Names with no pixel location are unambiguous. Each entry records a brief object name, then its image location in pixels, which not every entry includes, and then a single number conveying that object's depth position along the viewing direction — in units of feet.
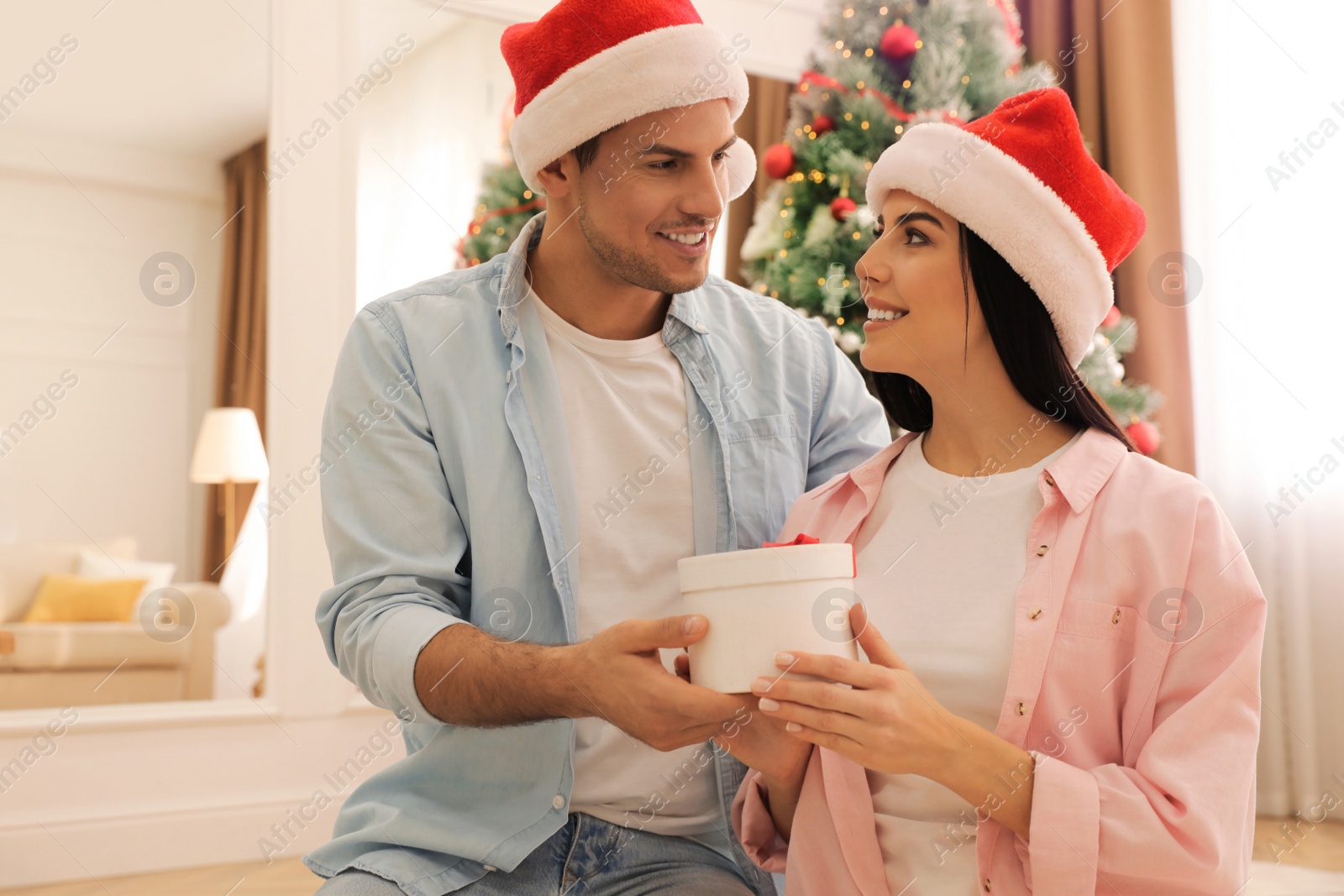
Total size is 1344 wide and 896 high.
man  4.50
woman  3.39
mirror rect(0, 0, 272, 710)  10.35
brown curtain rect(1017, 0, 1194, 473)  12.09
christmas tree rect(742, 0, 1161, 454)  10.06
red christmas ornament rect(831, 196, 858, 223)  10.07
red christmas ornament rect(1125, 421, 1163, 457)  10.30
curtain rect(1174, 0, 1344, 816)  10.71
